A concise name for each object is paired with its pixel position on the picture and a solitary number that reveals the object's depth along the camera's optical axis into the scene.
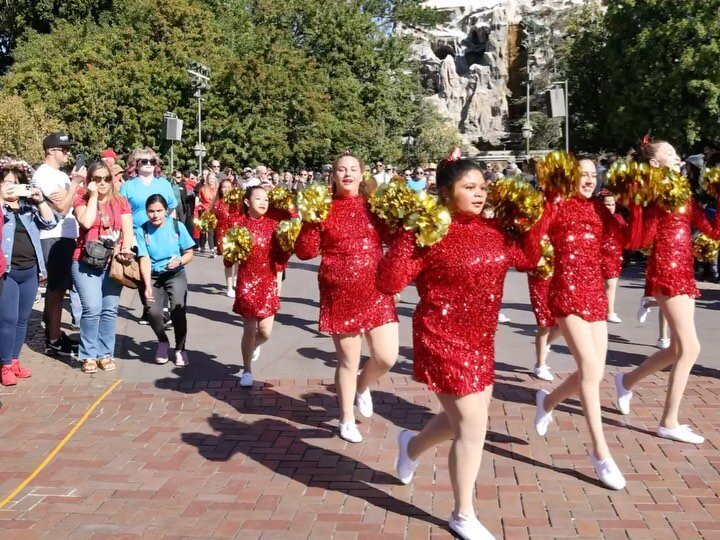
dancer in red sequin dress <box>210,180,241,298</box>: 8.15
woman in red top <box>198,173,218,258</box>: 15.41
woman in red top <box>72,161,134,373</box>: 7.24
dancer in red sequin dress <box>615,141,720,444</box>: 5.13
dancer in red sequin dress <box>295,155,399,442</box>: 5.27
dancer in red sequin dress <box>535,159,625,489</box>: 4.61
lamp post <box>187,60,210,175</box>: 25.05
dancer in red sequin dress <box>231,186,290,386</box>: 6.70
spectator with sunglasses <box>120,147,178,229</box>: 8.05
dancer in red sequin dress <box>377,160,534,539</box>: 3.81
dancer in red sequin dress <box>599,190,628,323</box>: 4.95
